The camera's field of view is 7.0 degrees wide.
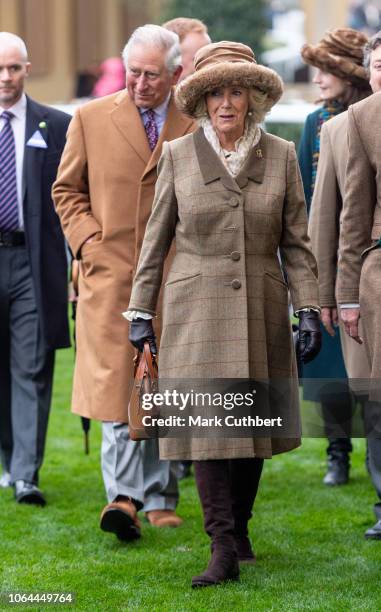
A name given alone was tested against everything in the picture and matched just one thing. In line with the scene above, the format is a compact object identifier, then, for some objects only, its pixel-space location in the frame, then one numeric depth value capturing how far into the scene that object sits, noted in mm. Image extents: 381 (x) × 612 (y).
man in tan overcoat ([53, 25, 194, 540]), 13860
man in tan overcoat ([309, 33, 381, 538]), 13758
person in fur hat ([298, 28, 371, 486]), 15374
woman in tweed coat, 11967
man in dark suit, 15753
